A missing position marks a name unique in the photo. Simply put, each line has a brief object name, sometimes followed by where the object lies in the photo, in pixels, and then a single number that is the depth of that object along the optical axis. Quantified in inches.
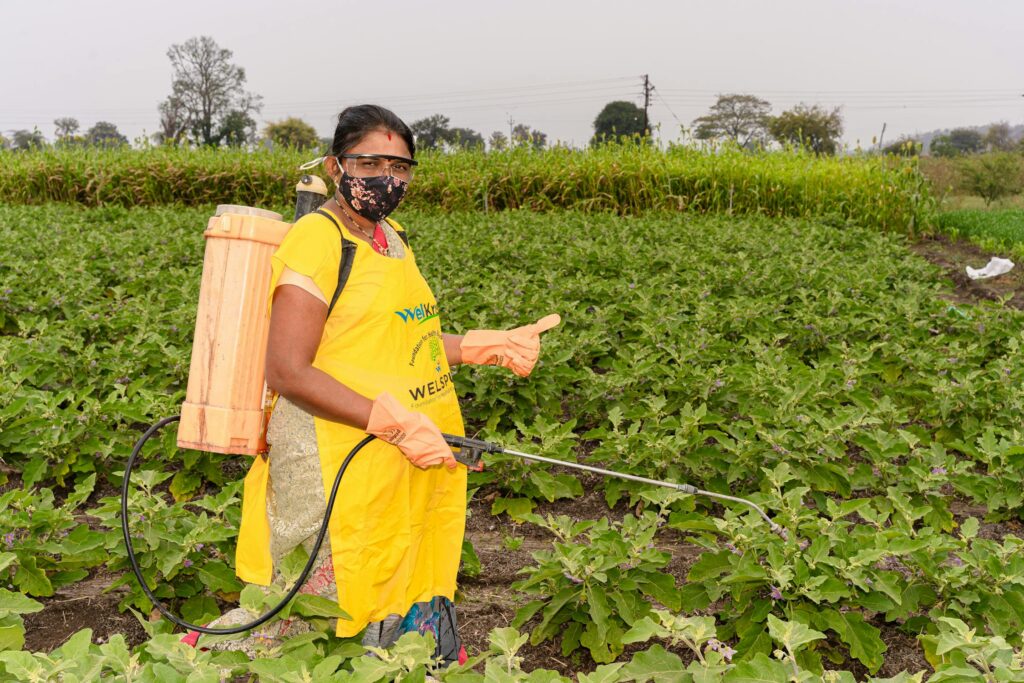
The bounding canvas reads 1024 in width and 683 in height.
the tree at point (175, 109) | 2503.7
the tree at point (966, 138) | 4427.7
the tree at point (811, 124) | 2648.9
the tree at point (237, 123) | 2619.3
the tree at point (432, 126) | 2082.8
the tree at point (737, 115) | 3727.9
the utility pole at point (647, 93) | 2562.0
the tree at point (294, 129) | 2770.7
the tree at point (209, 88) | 2669.8
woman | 80.2
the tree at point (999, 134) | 3490.4
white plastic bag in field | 374.6
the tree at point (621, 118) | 3004.4
